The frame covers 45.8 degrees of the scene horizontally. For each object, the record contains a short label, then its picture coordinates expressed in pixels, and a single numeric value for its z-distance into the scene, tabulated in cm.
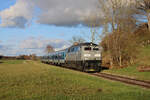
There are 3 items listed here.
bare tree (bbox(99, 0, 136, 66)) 2697
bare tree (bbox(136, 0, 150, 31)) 4188
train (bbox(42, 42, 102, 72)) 2375
